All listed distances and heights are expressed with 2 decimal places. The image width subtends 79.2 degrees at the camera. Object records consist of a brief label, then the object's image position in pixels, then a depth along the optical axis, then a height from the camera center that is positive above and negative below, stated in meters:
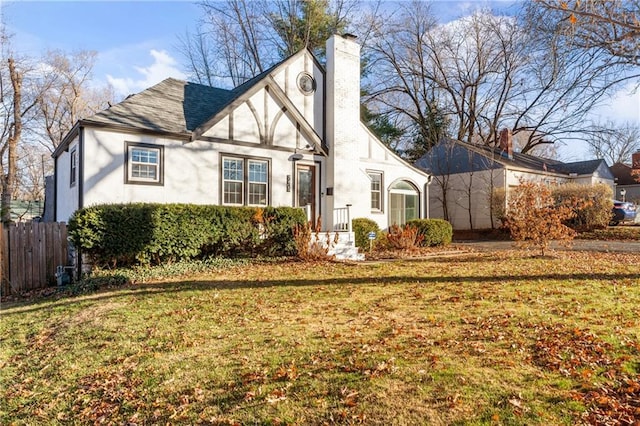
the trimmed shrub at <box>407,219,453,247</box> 15.15 -0.40
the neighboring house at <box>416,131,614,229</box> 22.84 +2.89
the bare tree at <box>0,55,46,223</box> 23.23 +7.22
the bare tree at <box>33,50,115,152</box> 27.72 +9.54
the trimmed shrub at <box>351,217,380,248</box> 13.78 -0.36
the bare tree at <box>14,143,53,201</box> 29.28 +4.51
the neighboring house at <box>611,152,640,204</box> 37.25 +3.63
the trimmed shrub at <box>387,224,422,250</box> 13.15 -0.62
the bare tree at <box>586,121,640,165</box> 26.72 +7.19
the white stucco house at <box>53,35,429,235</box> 10.66 +2.31
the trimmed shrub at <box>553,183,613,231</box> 19.25 +0.60
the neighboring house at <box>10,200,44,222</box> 23.65 +0.93
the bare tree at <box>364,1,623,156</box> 27.62 +10.92
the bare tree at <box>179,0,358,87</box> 24.02 +12.40
